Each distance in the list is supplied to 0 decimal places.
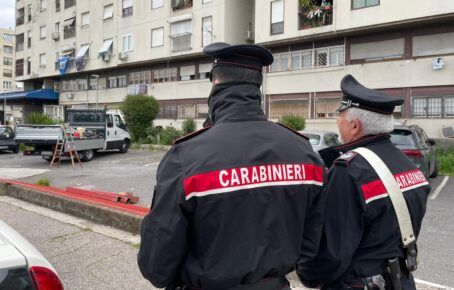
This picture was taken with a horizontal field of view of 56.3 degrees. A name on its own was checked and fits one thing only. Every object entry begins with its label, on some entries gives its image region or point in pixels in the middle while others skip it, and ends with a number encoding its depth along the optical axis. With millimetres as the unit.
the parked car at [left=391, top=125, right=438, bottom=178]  9339
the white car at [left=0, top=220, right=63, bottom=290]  2080
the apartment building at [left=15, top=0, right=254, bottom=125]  27812
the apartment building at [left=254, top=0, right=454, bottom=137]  18656
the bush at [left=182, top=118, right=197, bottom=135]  24312
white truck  16391
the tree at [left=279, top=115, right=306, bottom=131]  20062
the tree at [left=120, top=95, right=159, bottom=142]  24814
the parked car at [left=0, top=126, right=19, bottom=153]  21578
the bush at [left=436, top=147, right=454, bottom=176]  14180
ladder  15783
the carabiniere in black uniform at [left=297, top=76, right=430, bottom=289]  2066
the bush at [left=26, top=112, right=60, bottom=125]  26938
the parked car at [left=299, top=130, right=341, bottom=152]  11298
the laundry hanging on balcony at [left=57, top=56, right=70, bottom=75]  38250
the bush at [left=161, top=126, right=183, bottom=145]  23872
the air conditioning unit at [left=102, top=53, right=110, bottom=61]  34156
